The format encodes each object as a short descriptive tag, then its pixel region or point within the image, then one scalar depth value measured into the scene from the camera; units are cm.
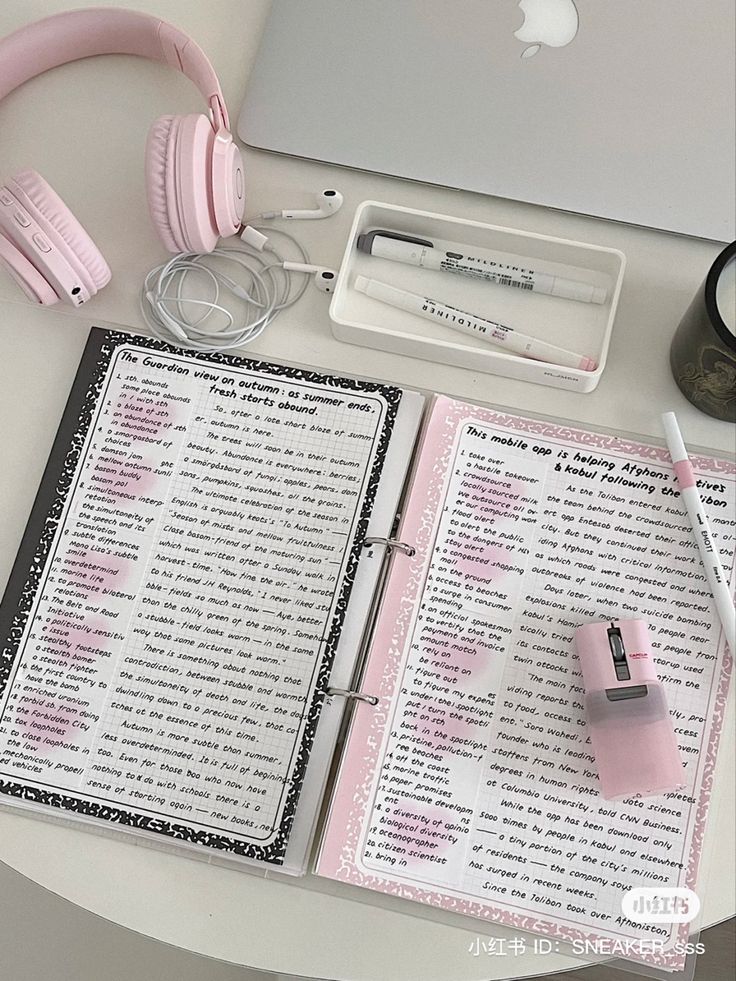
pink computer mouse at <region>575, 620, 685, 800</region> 60
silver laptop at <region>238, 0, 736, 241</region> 73
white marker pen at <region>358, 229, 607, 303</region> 72
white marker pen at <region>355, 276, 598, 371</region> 70
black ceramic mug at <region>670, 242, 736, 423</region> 62
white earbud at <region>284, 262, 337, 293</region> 72
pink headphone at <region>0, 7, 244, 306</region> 66
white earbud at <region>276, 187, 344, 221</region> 73
